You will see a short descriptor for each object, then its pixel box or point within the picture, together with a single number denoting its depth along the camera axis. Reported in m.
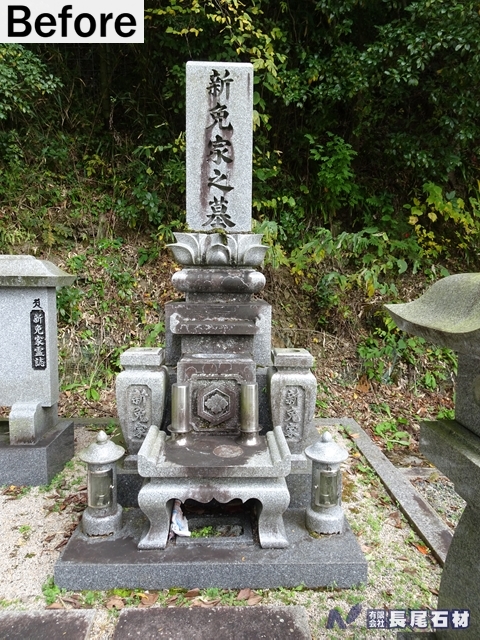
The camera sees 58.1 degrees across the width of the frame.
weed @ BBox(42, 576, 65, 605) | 2.52
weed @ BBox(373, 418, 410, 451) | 5.03
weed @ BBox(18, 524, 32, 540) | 3.12
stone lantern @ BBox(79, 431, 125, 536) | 2.87
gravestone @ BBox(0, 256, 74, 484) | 3.77
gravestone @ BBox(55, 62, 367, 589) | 2.65
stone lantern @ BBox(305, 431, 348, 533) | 2.91
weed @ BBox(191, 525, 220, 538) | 2.95
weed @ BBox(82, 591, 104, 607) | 2.51
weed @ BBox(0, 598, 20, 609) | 2.46
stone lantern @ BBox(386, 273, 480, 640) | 1.55
